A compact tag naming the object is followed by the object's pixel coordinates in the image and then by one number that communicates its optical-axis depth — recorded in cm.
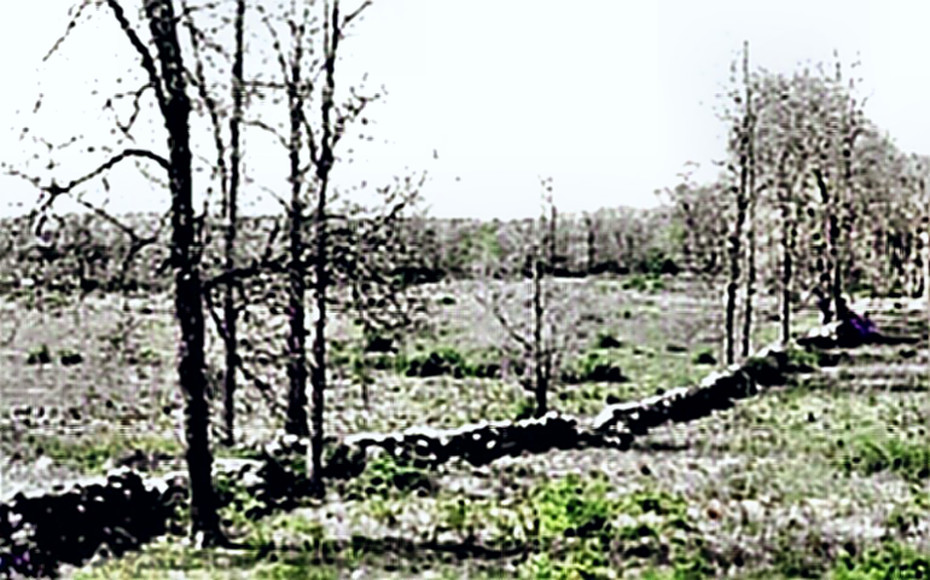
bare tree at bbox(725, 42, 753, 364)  4378
